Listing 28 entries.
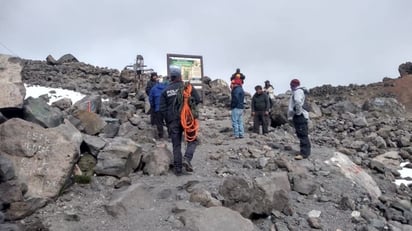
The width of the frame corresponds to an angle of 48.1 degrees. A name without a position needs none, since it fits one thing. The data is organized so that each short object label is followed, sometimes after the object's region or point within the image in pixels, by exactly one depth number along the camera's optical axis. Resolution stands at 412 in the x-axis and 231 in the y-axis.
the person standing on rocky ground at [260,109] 15.17
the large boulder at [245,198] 7.79
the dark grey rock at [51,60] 30.59
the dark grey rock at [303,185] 9.54
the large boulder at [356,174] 10.93
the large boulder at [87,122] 11.55
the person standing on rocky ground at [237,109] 14.21
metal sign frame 18.57
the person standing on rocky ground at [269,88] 21.07
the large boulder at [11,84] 8.94
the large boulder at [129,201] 7.20
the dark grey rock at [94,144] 9.03
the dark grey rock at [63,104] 16.36
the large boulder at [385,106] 25.27
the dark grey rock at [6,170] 7.13
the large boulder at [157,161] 9.30
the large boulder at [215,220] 6.94
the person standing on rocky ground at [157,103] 13.17
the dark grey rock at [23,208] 6.64
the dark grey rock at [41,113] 9.09
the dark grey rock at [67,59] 31.57
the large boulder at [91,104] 15.20
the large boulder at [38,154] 7.50
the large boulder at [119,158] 8.78
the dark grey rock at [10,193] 6.74
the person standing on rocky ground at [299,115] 11.49
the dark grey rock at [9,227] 6.00
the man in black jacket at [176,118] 9.30
